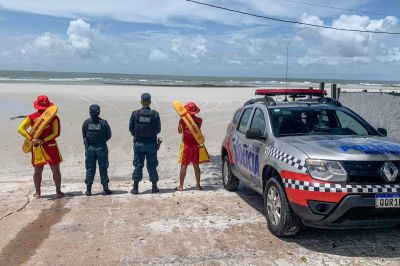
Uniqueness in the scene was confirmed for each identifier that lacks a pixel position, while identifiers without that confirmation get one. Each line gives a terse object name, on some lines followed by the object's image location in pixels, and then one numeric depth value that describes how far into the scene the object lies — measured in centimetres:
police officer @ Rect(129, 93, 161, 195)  778
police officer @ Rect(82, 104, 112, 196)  764
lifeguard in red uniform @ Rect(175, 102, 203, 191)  811
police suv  474
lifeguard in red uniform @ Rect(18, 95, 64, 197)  745
